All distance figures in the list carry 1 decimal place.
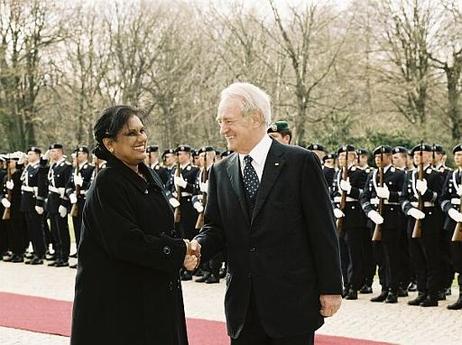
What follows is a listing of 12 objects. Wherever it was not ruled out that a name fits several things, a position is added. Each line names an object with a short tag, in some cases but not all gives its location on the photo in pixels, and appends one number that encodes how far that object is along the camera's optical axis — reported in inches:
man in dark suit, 173.5
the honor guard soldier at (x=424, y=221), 410.6
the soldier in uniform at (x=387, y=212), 428.8
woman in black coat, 171.6
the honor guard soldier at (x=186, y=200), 537.6
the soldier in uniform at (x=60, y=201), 603.2
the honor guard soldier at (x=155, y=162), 569.3
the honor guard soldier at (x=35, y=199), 624.4
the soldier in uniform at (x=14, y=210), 641.6
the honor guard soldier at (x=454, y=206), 396.6
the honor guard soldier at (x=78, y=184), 584.7
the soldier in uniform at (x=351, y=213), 446.9
